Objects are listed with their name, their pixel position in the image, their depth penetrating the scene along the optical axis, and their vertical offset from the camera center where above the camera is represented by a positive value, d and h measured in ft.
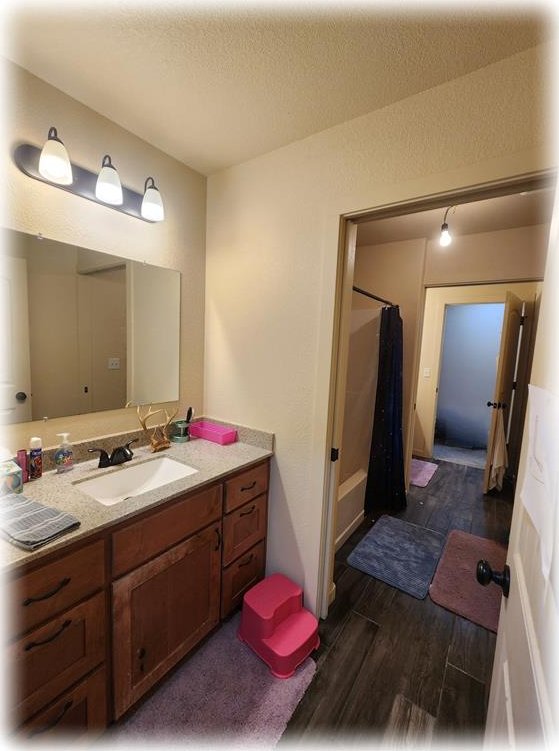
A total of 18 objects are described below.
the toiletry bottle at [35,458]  4.28 -1.69
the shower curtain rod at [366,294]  7.55 +1.49
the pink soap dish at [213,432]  6.16 -1.78
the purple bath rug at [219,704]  3.84 -4.85
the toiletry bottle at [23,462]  4.17 -1.70
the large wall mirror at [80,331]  4.22 +0.14
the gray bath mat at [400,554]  6.68 -4.83
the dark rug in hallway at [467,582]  5.91 -4.84
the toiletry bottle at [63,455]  4.60 -1.76
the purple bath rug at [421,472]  11.49 -4.72
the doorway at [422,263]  4.54 +2.25
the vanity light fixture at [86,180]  4.04 +2.31
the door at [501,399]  10.16 -1.37
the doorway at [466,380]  14.75 -1.18
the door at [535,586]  1.65 -1.49
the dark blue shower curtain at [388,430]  9.04 -2.33
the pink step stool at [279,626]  4.64 -4.50
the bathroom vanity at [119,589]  3.00 -3.01
